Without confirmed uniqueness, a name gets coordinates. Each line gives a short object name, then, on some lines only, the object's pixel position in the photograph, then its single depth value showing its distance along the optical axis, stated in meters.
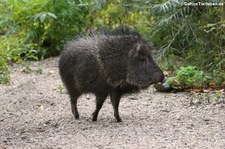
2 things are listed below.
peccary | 13.16
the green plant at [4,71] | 11.97
